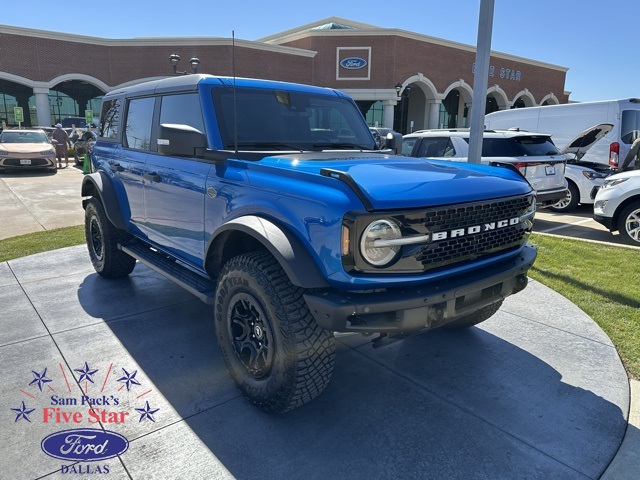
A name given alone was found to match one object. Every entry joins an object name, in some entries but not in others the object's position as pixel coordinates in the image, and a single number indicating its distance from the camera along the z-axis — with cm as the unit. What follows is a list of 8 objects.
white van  1100
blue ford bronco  244
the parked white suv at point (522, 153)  842
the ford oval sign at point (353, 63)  3888
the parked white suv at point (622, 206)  749
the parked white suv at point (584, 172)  1023
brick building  3397
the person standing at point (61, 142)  2045
